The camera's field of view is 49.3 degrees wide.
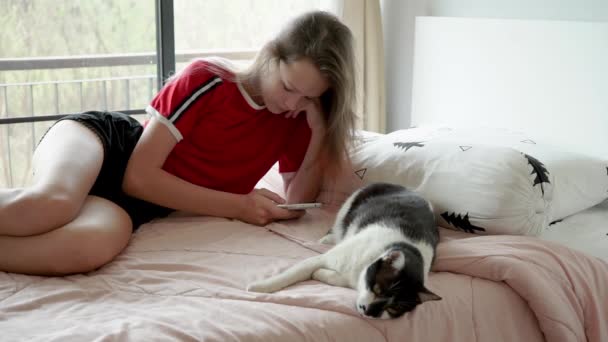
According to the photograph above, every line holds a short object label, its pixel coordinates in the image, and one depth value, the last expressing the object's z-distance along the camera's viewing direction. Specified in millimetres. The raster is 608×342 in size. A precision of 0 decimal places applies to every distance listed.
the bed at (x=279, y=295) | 1238
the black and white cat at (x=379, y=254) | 1329
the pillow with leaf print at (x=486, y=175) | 1684
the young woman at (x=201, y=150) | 1515
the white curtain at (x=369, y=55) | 2896
